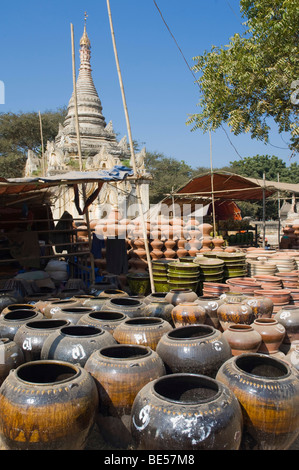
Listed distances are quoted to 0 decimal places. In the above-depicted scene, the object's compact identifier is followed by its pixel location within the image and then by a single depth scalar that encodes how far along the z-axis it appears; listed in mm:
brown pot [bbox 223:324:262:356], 4145
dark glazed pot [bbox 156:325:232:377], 3441
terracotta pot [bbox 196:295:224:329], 5281
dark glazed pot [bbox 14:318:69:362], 3939
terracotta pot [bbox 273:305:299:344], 4910
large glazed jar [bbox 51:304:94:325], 4605
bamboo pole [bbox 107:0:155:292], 6804
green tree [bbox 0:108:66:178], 33188
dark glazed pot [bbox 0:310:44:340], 4352
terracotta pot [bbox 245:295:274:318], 5324
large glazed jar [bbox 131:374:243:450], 2365
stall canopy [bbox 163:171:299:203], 12383
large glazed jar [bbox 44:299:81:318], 5094
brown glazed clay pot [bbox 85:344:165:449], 3064
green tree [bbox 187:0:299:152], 9062
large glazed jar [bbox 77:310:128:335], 4199
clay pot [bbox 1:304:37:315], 5294
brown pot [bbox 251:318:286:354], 4500
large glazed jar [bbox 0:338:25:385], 3586
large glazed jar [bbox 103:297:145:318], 4838
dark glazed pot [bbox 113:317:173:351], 3854
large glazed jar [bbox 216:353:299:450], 2775
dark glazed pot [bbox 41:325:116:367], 3555
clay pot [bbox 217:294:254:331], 4934
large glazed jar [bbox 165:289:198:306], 5558
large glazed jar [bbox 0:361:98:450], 2580
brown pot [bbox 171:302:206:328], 4633
